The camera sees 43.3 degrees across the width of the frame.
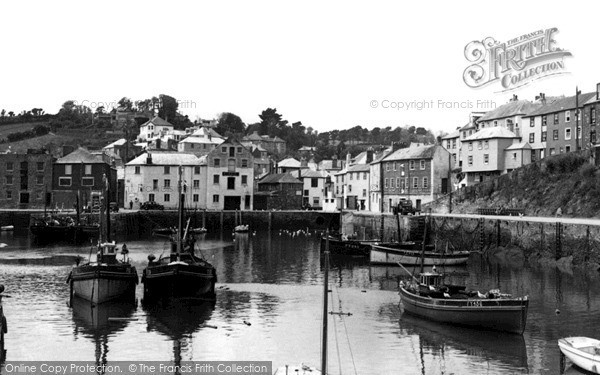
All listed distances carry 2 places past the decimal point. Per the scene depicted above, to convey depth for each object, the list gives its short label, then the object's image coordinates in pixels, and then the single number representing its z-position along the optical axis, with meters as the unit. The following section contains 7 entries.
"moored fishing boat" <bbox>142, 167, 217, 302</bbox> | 41.47
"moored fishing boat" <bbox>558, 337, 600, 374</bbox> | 26.69
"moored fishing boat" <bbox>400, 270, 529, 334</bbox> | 33.56
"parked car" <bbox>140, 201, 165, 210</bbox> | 104.62
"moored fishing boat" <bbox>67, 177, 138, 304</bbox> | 39.88
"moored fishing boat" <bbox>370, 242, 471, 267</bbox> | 59.66
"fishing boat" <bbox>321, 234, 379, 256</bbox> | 69.25
